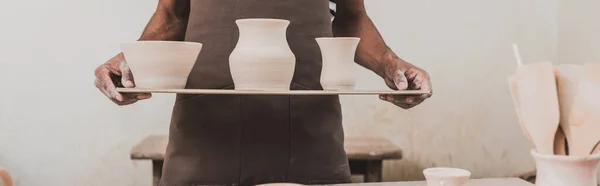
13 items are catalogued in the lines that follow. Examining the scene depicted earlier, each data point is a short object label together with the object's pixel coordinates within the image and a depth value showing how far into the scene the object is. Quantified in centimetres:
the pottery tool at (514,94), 92
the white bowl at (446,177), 102
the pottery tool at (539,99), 89
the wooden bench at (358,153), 190
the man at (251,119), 140
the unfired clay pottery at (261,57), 117
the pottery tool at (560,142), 93
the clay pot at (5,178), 158
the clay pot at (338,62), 128
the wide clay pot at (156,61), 116
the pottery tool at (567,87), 89
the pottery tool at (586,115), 87
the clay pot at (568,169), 90
